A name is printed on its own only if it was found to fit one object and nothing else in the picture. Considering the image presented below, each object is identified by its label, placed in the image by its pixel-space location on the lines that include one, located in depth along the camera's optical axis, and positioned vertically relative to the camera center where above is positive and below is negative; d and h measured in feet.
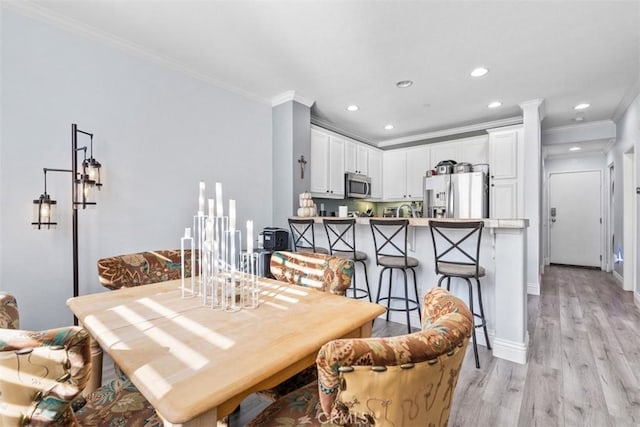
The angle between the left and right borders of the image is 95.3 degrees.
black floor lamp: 7.07 +0.44
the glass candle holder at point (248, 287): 4.22 -1.19
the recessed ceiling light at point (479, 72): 10.12 +4.95
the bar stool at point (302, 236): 10.89 -0.97
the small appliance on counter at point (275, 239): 11.32 -1.06
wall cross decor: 12.78 +2.14
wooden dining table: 2.29 -1.38
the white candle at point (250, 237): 3.95 -0.35
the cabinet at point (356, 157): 16.56 +3.25
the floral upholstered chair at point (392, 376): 1.89 -1.10
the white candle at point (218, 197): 4.13 +0.21
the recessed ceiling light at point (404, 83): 11.14 +4.99
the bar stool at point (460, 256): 7.25 -1.29
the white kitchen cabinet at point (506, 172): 14.23 +1.99
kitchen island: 7.38 -2.01
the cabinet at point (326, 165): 14.28 +2.40
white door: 20.40 -0.46
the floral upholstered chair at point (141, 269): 5.53 -1.16
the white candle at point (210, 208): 4.15 +0.05
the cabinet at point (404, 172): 18.28 +2.57
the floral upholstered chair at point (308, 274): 4.38 -1.19
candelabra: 4.11 -0.85
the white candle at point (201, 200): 4.71 +0.19
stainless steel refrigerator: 14.84 +0.90
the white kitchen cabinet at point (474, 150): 15.84 +3.42
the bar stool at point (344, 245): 9.59 -1.17
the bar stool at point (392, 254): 8.45 -1.40
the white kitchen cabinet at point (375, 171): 18.75 +2.67
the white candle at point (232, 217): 3.94 -0.07
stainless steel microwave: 16.52 +1.56
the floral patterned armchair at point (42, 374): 2.03 -1.18
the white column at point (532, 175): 13.09 +1.68
